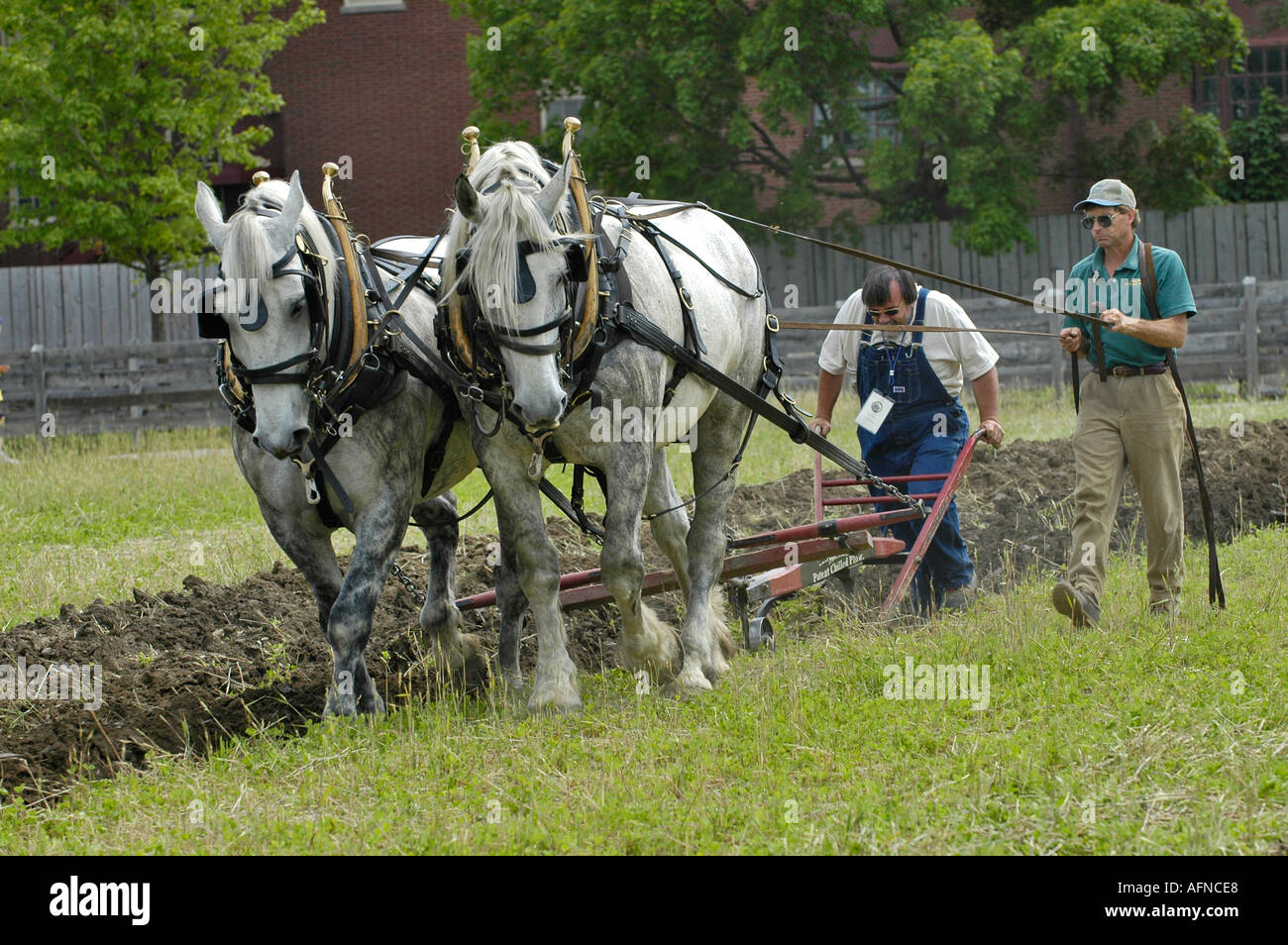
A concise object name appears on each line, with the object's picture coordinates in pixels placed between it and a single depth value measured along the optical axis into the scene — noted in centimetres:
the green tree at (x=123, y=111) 1889
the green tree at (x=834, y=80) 1898
